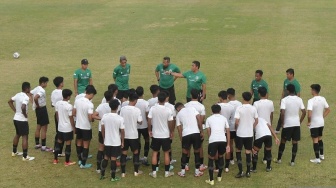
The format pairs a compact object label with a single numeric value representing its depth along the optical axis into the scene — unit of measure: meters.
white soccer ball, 22.89
